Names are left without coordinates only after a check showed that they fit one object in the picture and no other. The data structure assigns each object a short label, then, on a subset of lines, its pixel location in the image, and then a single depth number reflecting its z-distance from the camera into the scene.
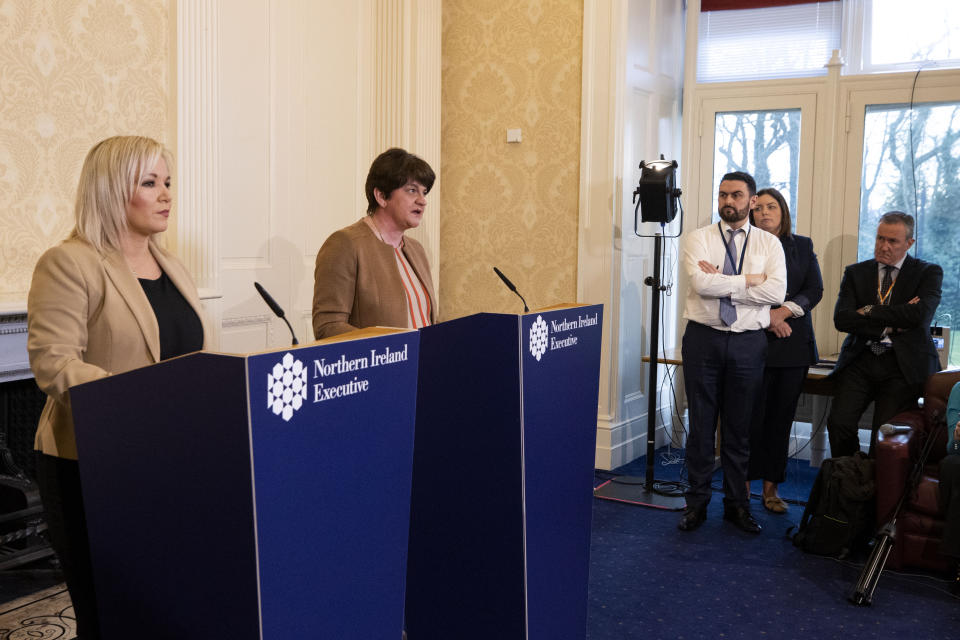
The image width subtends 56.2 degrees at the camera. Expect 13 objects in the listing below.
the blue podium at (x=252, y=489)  1.18
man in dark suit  4.27
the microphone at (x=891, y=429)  3.76
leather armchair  3.54
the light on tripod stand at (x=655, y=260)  4.55
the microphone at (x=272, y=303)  1.79
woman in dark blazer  4.30
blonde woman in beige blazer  1.76
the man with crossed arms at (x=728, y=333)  3.97
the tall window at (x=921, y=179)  5.10
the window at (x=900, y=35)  5.12
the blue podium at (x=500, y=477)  1.94
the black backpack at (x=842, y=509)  3.70
